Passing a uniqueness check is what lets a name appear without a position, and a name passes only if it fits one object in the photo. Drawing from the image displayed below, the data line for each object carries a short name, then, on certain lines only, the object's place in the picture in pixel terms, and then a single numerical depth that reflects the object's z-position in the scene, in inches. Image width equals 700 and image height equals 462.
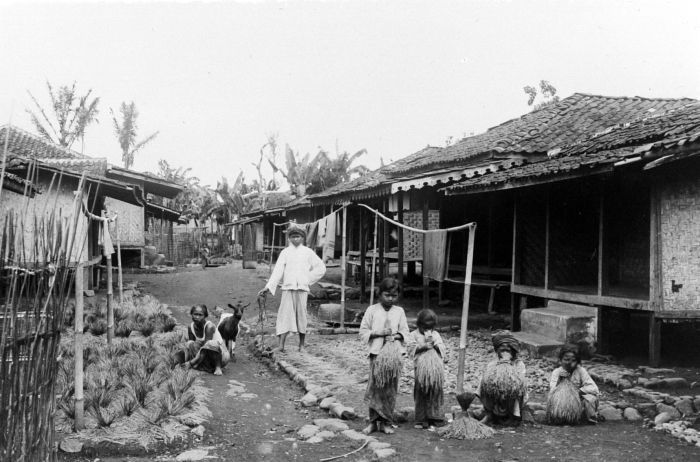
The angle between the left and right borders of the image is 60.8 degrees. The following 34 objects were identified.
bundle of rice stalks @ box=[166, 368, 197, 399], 233.6
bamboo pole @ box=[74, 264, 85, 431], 193.8
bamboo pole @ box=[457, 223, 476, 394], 223.1
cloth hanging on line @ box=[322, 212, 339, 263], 565.9
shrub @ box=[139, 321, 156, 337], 393.4
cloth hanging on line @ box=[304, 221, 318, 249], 601.6
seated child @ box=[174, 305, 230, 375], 307.6
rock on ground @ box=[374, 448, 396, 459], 187.8
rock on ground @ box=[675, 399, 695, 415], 224.1
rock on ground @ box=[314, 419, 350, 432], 217.2
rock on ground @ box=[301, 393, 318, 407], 254.8
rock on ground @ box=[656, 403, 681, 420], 221.9
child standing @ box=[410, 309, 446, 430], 210.1
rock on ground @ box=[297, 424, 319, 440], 210.4
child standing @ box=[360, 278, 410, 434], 208.8
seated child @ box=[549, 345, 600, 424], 222.1
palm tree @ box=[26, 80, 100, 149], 1178.6
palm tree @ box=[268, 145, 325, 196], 1139.9
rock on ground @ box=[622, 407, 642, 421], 226.5
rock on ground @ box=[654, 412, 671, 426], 217.0
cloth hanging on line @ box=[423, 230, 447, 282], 363.6
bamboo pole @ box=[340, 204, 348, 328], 423.2
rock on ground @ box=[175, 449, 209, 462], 183.9
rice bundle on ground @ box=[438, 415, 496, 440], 201.9
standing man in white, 362.9
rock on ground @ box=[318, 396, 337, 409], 244.6
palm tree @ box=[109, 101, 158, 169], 1390.3
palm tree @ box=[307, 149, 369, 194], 1125.1
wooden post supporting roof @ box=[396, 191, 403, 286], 521.8
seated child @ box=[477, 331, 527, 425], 212.4
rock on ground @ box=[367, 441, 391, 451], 195.0
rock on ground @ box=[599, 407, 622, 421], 226.8
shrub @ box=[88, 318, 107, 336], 388.2
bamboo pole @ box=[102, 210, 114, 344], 312.6
